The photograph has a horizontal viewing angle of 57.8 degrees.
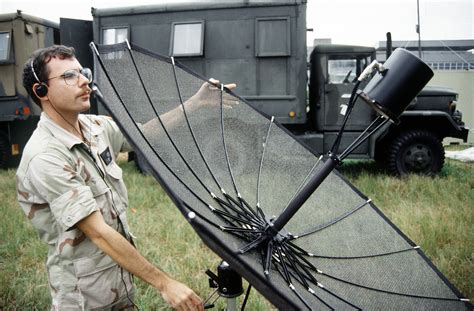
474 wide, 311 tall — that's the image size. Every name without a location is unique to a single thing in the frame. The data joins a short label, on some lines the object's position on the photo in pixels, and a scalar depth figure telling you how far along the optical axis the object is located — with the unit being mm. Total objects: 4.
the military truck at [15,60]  8281
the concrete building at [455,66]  13367
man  1722
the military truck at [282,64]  7168
